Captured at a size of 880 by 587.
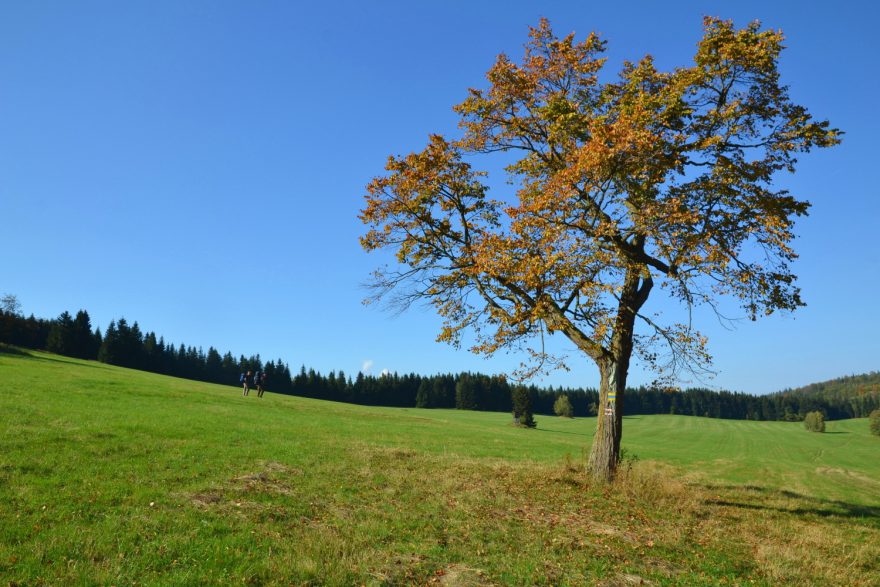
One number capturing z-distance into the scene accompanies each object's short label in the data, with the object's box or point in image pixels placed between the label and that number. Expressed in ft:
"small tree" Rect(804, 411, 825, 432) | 317.42
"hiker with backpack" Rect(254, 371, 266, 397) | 137.89
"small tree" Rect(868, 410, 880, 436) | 288.51
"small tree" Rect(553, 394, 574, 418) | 375.86
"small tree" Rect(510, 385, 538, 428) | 198.70
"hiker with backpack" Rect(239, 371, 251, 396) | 135.00
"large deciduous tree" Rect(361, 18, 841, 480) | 45.55
